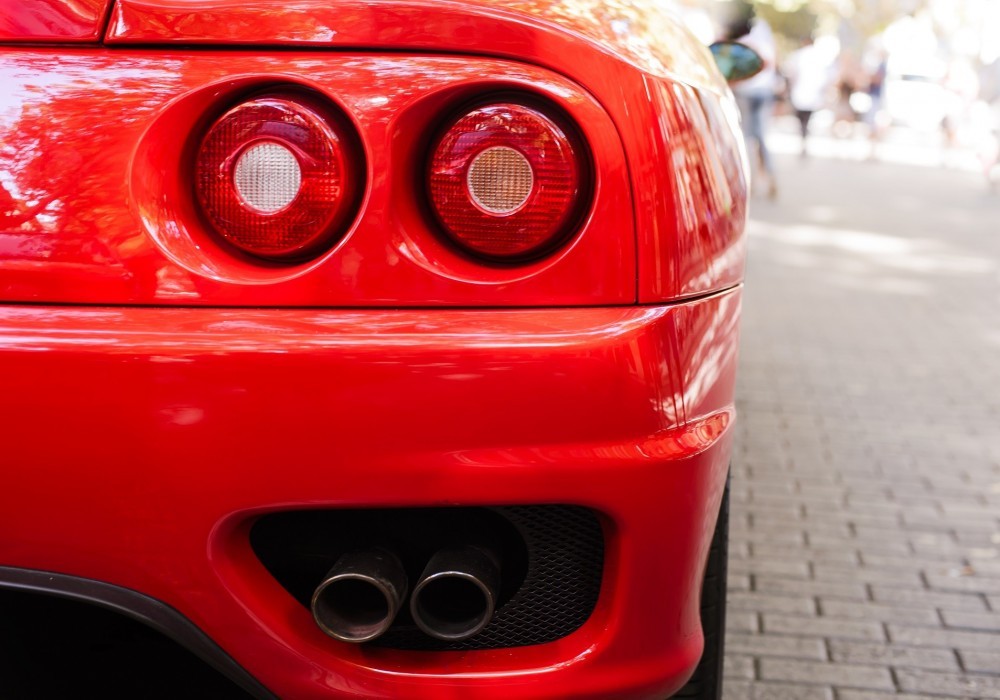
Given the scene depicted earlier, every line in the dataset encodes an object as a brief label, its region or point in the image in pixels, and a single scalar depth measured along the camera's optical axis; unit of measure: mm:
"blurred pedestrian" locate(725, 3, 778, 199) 10266
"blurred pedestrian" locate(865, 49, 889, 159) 20938
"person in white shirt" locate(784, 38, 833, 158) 17516
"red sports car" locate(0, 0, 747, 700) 1271
